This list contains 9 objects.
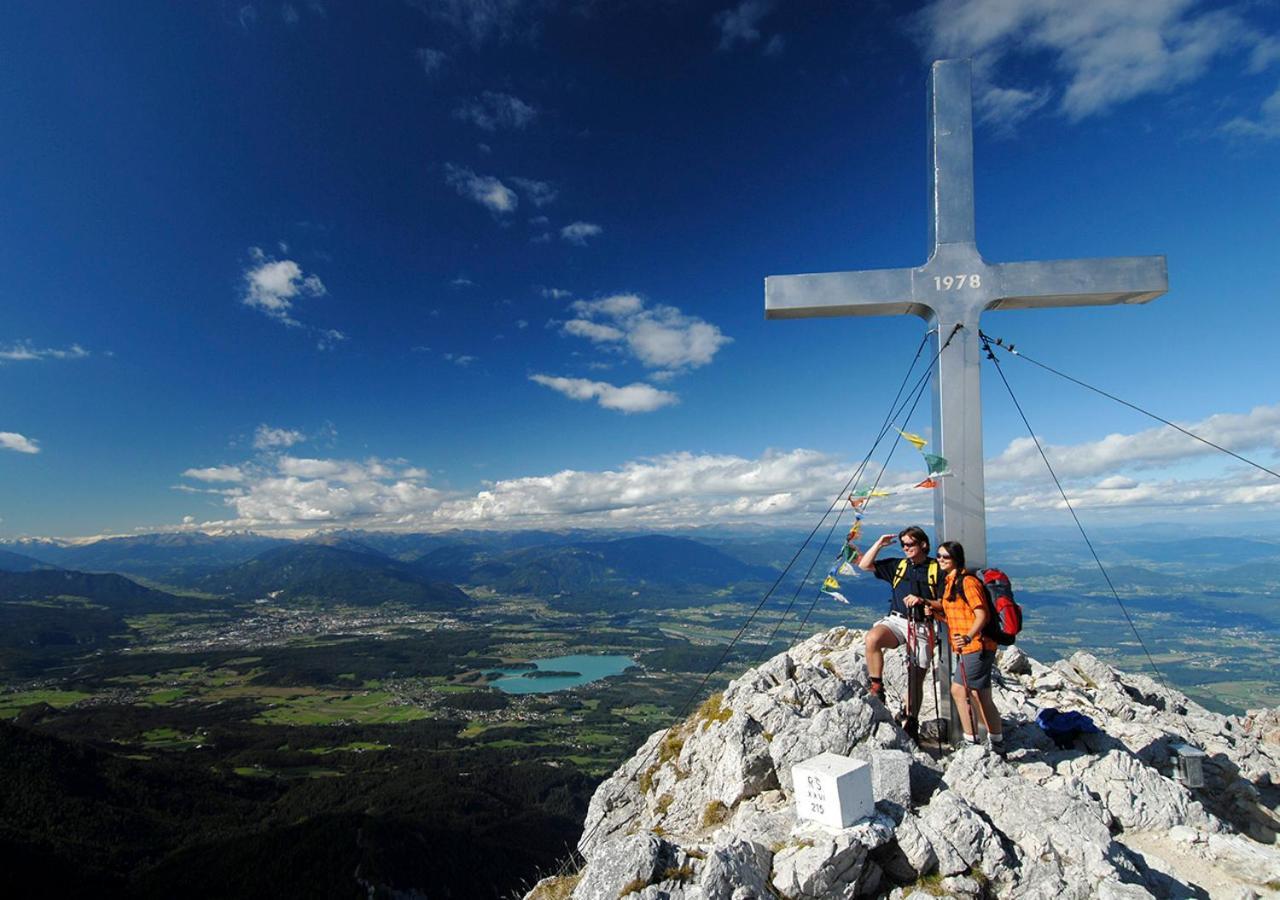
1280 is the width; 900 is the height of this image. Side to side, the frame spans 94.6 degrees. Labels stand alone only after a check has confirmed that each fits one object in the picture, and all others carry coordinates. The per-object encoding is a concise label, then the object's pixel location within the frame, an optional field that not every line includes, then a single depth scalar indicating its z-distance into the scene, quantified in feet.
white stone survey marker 17.98
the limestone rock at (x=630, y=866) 17.29
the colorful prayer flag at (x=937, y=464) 25.43
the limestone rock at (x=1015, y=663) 39.99
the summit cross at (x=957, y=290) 25.66
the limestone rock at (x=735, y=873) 16.17
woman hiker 23.58
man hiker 25.93
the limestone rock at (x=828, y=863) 16.48
